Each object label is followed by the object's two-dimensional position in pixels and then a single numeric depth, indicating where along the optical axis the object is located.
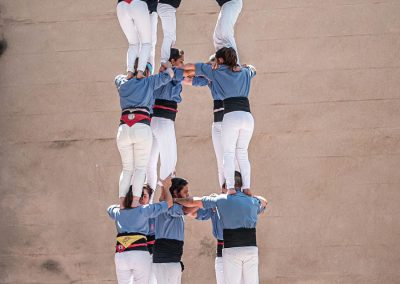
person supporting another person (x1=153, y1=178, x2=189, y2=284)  13.64
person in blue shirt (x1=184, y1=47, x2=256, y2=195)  13.36
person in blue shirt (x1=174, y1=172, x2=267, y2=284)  13.18
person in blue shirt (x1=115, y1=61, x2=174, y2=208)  13.39
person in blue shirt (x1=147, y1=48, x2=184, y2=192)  14.03
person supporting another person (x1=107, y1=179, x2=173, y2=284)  13.26
